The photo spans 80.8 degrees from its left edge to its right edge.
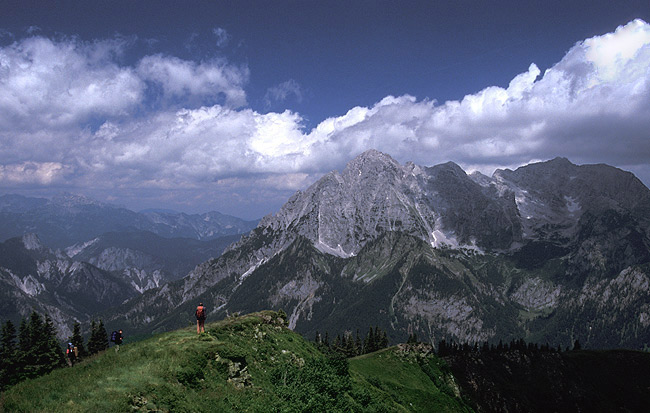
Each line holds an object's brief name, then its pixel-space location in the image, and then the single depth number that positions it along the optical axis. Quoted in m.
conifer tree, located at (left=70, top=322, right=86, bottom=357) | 88.11
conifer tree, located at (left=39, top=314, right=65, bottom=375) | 64.10
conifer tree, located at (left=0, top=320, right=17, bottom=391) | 62.92
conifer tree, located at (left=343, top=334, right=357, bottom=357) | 134.88
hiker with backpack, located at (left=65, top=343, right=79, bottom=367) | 41.13
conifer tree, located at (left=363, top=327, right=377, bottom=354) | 140.25
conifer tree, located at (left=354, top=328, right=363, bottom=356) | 153.86
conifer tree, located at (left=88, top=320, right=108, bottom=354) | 95.26
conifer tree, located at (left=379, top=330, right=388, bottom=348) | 144.64
